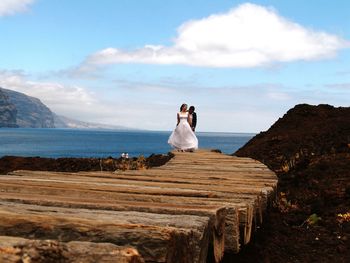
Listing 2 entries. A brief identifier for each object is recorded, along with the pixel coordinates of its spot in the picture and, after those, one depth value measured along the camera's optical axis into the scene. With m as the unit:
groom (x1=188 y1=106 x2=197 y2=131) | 20.27
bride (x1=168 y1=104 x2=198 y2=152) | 17.91
